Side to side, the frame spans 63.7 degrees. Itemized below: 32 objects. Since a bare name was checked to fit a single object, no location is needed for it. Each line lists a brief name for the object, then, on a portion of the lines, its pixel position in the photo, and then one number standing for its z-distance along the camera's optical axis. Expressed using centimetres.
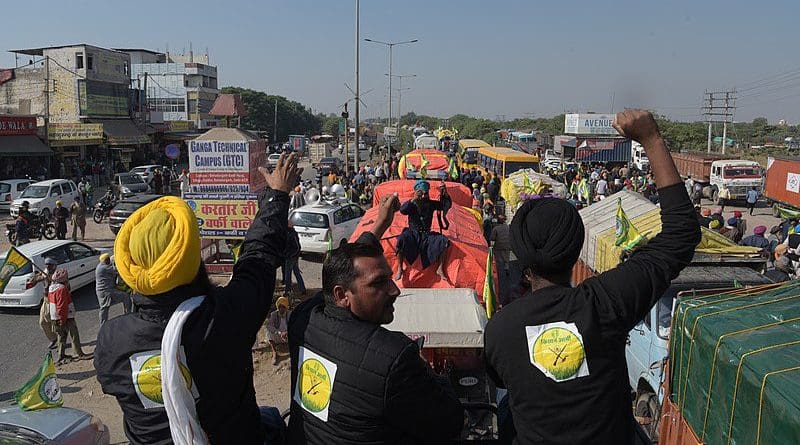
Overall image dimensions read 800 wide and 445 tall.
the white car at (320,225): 1623
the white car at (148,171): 3222
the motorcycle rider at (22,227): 1748
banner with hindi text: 1209
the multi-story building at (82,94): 4219
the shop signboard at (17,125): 3142
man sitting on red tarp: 821
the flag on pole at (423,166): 2267
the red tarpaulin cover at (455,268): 830
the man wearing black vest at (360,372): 222
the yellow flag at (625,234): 941
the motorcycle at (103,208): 2286
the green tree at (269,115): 9325
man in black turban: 226
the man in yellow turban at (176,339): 222
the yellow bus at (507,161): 2948
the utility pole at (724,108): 5359
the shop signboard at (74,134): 3406
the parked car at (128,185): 2711
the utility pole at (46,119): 3259
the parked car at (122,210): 1897
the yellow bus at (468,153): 3856
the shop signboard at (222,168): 1202
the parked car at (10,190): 2402
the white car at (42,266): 1188
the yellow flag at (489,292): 709
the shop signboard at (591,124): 6762
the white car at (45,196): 2133
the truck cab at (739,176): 2909
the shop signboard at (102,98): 4222
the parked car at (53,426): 485
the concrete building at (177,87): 6981
